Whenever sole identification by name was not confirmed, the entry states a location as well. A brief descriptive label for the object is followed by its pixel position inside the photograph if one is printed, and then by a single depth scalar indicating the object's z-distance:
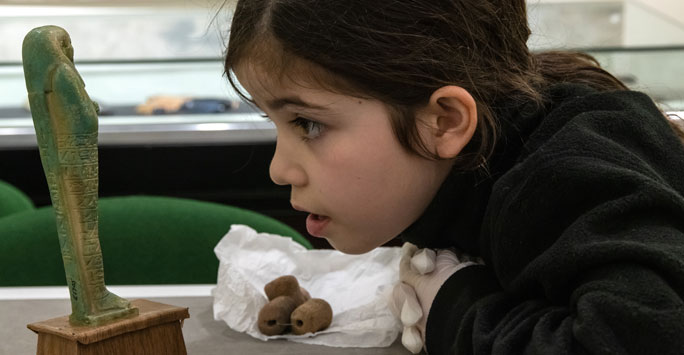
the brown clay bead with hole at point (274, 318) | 1.13
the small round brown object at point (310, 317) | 1.13
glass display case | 1.88
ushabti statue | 0.98
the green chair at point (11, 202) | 1.68
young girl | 0.93
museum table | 1.11
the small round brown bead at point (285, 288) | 1.16
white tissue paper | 1.13
